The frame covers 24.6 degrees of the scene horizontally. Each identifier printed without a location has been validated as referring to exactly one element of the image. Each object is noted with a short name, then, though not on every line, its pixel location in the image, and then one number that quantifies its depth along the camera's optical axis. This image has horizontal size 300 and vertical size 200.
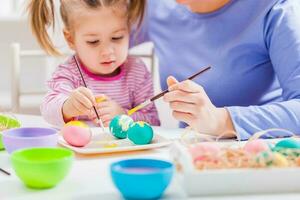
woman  1.51
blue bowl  1.09
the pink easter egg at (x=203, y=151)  1.15
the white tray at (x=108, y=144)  1.38
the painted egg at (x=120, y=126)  1.51
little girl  1.82
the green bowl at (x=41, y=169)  1.13
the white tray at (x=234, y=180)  1.11
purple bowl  1.34
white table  1.13
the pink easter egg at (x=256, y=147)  1.22
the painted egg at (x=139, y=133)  1.44
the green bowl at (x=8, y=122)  1.54
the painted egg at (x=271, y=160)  1.14
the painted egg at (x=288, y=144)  1.27
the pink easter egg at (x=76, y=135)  1.42
